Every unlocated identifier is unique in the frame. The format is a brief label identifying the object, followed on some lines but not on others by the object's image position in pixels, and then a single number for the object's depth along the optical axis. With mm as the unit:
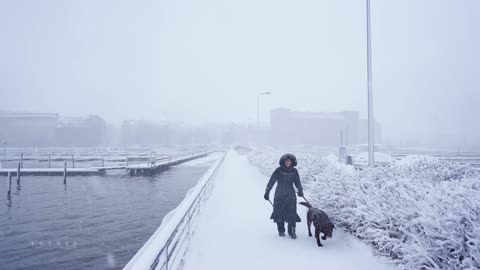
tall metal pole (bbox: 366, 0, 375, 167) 11223
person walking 7293
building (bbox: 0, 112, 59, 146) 100875
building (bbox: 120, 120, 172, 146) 122500
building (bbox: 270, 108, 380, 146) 132875
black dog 6746
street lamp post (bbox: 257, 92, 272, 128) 41188
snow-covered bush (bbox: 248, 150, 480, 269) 4086
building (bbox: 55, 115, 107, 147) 102750
